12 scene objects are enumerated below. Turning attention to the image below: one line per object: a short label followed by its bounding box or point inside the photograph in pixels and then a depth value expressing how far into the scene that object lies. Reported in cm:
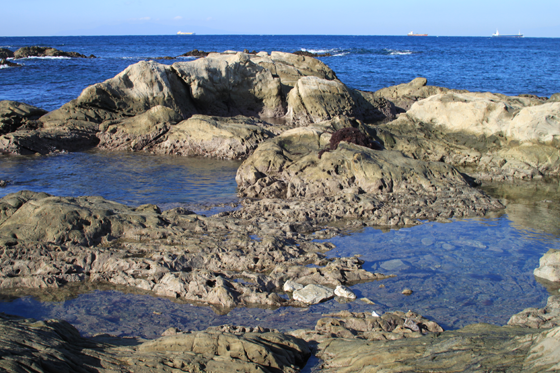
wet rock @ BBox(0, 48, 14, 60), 6454
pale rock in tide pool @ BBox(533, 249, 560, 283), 683
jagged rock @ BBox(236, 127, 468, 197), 1111
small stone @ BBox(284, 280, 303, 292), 635
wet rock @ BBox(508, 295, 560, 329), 527
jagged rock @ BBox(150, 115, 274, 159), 1609
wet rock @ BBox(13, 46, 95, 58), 6756
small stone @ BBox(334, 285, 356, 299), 617
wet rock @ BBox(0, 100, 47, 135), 1784
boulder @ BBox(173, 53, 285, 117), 2050
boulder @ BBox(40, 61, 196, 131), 1872
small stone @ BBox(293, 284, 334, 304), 607
